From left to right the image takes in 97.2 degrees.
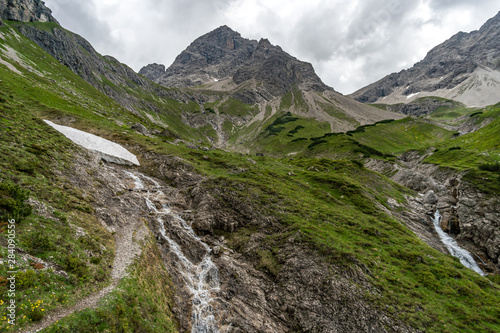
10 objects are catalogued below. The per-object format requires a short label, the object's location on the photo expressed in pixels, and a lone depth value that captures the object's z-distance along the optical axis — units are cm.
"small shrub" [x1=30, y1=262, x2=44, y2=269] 1455
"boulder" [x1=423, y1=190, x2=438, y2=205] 5219
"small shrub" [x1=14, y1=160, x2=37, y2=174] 2277
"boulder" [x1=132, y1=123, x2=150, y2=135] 7619
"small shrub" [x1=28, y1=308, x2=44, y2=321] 1188
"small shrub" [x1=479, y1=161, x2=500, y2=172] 5371
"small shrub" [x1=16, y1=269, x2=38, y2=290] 1284
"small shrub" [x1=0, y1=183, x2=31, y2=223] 1661
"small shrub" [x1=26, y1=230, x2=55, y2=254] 1574
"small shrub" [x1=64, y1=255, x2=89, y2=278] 1642
